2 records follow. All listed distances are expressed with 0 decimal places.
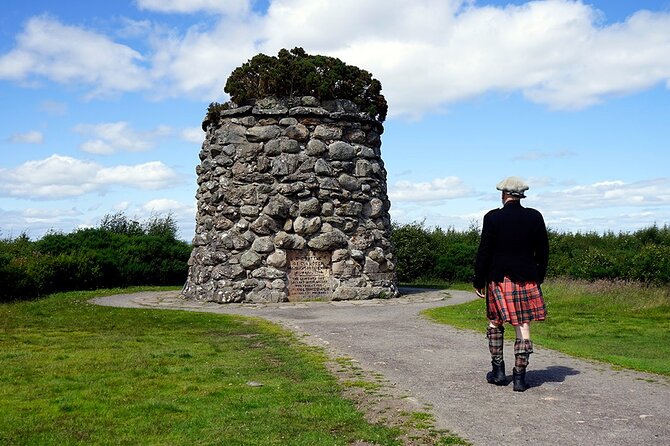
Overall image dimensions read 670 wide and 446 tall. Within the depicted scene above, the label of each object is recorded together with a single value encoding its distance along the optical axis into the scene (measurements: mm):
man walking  7801
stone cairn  21078
